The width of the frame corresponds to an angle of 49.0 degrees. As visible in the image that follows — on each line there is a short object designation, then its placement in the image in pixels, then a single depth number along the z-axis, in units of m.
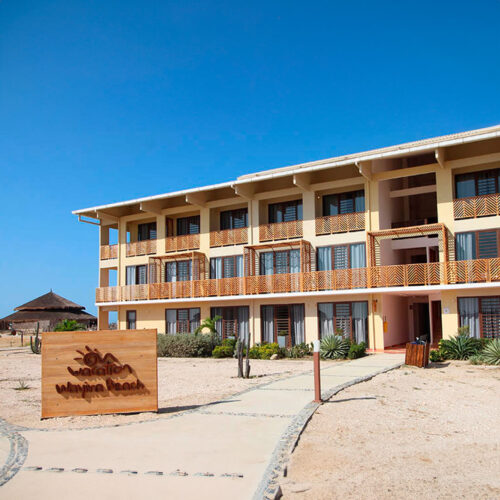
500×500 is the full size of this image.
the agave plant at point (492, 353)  18.25
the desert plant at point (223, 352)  24.44
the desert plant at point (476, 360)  18.52
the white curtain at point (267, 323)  27.75
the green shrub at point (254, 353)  23.80
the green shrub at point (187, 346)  25.28
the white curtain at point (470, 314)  22.45
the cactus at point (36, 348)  29.06
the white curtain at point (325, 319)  26.01
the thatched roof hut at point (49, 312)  47.72
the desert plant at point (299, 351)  23.67
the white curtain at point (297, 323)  26.77
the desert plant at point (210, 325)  27.68
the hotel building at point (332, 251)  23.02
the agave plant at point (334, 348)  21.64
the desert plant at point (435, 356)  19.27
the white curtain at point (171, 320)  31.42
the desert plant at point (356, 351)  21.41
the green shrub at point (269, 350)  23.59
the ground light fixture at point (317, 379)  10.43
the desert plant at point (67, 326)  34.58
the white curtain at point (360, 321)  25.06
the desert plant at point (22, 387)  14.34
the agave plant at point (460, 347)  20.33
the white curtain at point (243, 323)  28.64
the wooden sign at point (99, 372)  9.59
